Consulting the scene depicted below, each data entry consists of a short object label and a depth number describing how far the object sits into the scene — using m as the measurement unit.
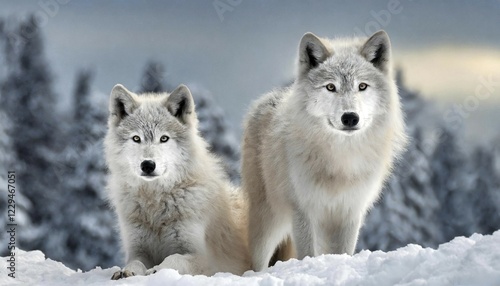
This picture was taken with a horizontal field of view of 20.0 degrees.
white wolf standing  15.30
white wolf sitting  15.62
